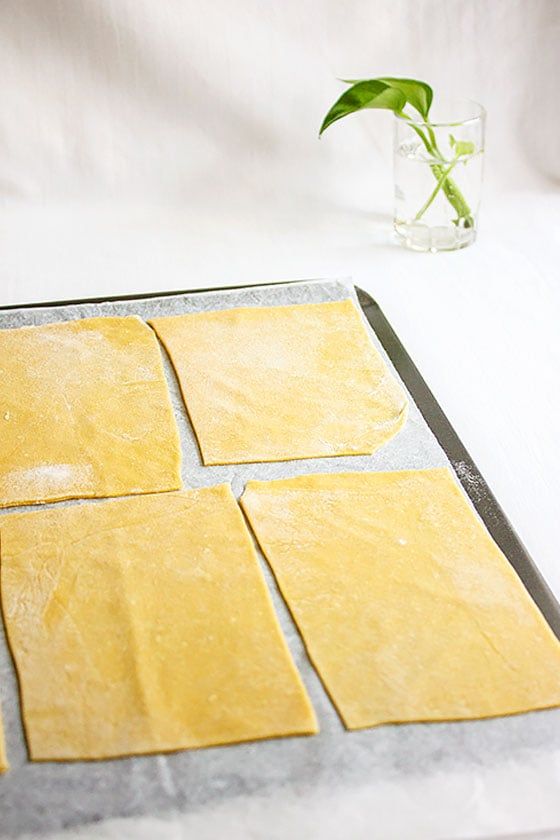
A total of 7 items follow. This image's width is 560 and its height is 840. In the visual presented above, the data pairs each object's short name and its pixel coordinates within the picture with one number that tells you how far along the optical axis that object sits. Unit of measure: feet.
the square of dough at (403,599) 3.06
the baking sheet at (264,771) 2.81
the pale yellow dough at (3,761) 2.89
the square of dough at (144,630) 2.98
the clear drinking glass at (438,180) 5.54
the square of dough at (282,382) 4.07
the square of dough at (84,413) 3.90
